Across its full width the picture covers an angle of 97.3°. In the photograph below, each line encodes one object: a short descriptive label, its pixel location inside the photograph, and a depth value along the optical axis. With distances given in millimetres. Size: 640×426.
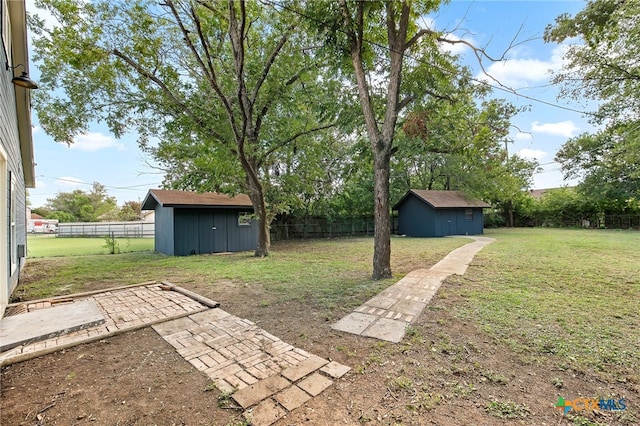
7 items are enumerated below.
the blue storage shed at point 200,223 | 10594
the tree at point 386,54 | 5559
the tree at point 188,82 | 6684
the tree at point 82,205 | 38000
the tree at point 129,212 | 31845
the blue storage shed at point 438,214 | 17188
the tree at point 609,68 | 5156
